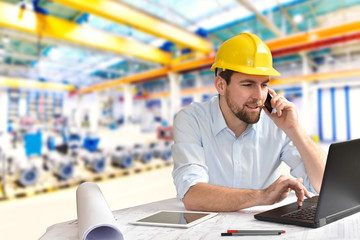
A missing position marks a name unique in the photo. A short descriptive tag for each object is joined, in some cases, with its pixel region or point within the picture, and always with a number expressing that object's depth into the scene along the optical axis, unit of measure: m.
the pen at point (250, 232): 1.02
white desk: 1.01
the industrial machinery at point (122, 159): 7.03
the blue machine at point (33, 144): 5.98
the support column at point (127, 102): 14.56
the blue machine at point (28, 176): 5.22
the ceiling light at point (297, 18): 7.01
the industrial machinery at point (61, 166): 5.82
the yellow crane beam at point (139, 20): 5.38
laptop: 1.01
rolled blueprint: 0.98
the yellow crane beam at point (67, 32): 6.05
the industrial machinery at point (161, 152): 8.45
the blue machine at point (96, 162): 6.49
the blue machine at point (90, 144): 7.59
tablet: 1.16
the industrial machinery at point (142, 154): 7.80
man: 1.63
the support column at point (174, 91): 10.77
